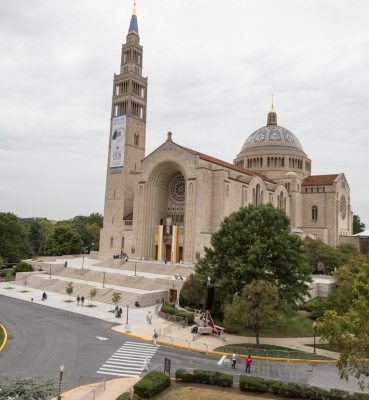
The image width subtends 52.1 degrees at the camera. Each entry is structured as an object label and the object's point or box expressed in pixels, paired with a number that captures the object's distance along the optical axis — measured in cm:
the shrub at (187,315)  3022
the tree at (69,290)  3662
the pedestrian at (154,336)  2428
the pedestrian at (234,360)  2038
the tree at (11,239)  6122
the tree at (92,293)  3575
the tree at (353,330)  1411
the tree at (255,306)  2441
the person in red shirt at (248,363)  1986
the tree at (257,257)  2844
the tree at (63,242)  6662
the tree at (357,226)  9431
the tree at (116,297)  3235
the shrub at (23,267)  5104
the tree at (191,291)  3384
